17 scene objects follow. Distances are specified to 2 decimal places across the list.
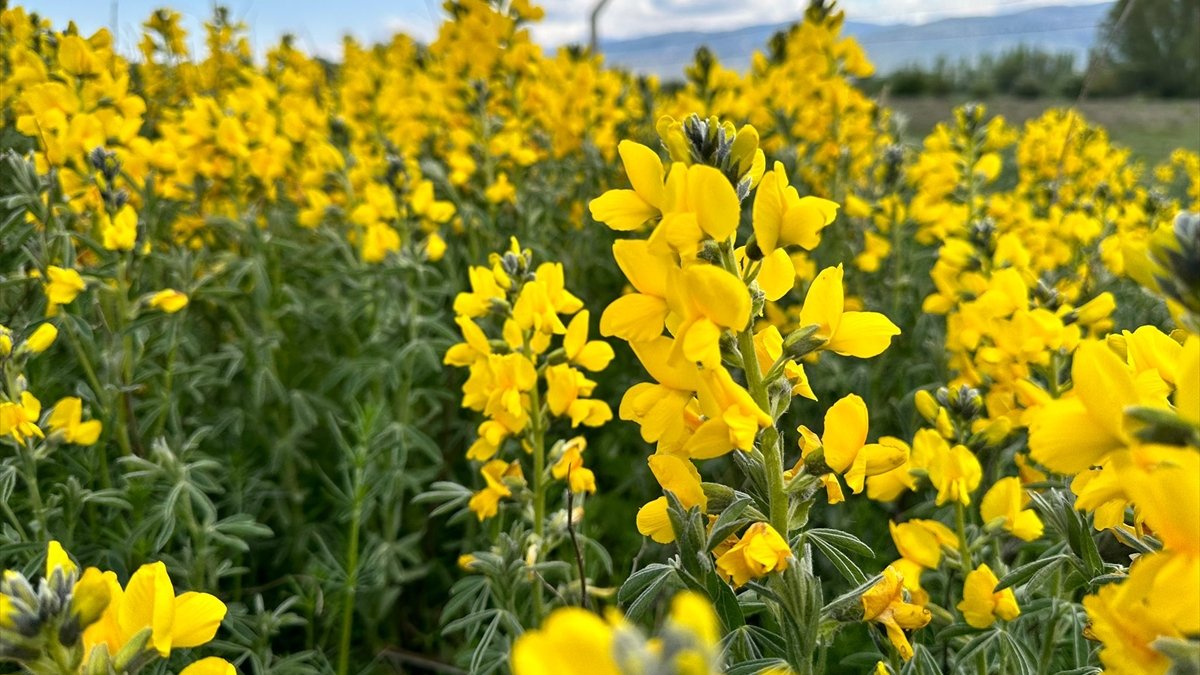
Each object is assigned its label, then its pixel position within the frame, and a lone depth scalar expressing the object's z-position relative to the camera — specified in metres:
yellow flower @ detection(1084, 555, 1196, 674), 0.17
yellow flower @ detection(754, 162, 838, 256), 0.23
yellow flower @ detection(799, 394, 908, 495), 0.24
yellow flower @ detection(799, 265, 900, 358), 0.24
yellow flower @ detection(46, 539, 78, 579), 0.21
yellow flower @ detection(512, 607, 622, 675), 0.12
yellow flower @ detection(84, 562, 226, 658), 0.22
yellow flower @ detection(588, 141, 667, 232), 0.23
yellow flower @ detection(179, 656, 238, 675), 0.22
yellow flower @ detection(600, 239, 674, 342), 0.23
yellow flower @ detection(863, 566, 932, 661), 0.25
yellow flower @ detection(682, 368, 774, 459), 0.23
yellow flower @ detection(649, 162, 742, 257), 0.22
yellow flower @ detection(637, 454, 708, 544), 0.24
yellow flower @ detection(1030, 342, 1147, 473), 0.18
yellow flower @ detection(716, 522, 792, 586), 0.22
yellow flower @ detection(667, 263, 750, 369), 0.22
